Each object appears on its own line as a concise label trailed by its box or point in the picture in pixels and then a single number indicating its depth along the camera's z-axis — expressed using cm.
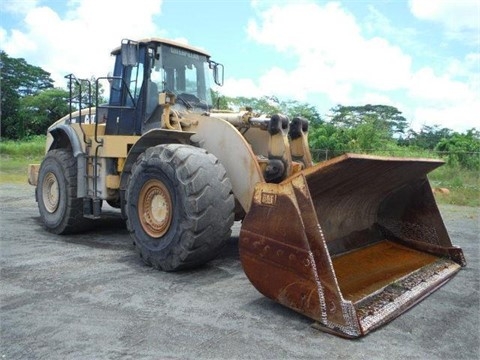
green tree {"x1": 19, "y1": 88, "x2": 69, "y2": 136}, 4038
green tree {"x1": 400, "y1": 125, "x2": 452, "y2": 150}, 3067
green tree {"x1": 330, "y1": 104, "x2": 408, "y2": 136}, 2920
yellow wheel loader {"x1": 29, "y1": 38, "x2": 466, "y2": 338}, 356
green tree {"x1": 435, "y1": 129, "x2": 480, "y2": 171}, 1819
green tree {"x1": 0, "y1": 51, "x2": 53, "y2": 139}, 4022
